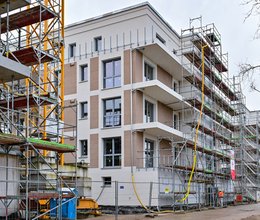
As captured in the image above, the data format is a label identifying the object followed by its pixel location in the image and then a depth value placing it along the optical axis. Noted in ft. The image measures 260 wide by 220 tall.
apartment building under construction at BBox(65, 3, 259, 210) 67.77
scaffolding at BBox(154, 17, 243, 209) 73.31
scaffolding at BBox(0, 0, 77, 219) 38.63
